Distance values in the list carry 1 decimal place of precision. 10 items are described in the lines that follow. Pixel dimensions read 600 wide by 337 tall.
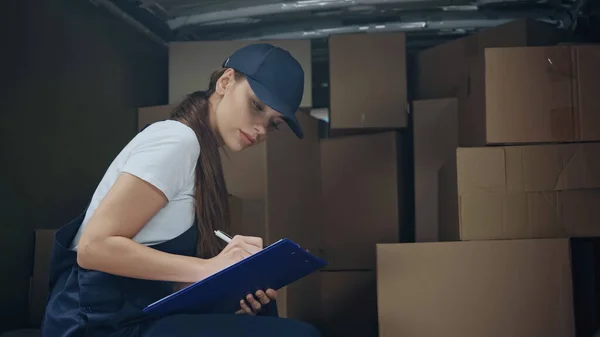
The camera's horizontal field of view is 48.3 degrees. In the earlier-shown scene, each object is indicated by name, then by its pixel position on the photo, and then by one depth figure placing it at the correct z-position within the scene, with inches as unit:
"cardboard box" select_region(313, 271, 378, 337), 75.1
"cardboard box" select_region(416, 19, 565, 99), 71.4
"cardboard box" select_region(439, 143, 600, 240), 57.0
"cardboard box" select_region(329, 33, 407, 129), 74.5
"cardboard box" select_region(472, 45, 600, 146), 57.6
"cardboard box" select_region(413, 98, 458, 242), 74.0
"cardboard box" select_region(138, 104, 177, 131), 73.3
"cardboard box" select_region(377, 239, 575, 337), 55.4
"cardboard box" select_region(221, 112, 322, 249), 62.7
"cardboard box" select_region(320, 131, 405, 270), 75.4
